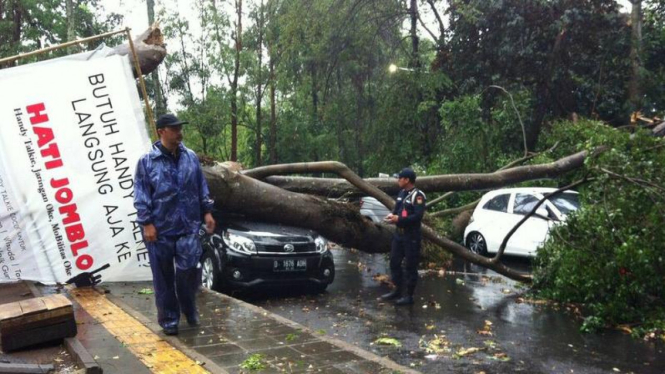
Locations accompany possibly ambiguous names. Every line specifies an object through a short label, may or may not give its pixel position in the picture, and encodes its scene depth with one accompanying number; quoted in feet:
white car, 40.78
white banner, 25.41
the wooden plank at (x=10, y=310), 16.80
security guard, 27.68
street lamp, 72.72
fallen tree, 31.17
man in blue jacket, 18.76
